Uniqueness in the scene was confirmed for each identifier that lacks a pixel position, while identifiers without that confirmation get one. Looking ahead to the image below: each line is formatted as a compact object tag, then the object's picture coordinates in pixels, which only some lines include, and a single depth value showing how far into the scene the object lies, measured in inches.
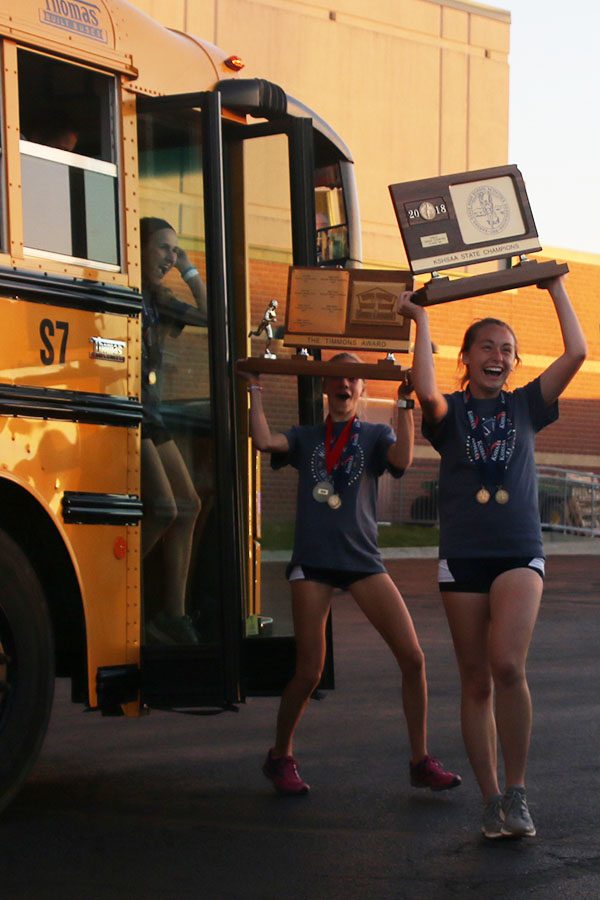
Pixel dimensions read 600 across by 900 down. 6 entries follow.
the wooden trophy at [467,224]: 322.4
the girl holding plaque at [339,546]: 348.6
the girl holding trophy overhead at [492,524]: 308.4
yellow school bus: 309.3
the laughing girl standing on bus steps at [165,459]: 343.4
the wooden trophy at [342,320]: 345.5
